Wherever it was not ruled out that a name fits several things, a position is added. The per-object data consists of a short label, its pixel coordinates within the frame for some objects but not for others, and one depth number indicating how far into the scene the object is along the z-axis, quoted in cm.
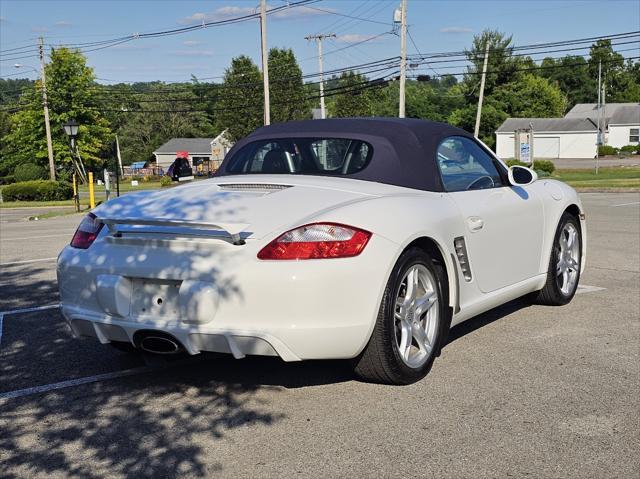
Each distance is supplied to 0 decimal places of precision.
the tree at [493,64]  7712
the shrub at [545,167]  4071
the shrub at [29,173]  5322
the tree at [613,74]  10462
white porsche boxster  361
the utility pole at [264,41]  3347
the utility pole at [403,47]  3638
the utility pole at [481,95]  5238
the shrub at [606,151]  7112
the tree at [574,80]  11062
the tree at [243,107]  7556
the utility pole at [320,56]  5739
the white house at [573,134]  7700
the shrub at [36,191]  4009
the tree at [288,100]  7512
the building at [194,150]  9256
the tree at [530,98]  8425
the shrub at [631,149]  7356
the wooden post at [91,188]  2409
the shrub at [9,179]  6253
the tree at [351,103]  9000
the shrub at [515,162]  3584
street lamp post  2672
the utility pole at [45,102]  4962
